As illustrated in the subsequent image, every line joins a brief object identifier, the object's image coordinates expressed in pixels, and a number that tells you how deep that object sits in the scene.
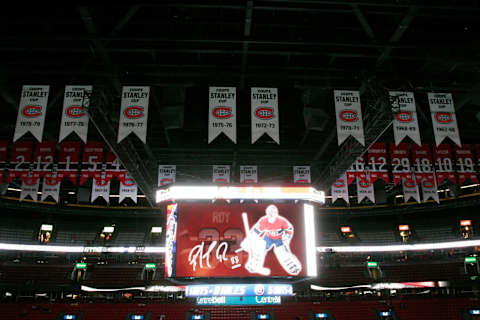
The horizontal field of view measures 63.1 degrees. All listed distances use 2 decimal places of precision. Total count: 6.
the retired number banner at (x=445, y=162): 15.13
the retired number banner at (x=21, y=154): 14.89
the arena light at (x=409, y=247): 27.72
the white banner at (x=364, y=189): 16.16
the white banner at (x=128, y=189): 16.94
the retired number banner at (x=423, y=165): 15.31
